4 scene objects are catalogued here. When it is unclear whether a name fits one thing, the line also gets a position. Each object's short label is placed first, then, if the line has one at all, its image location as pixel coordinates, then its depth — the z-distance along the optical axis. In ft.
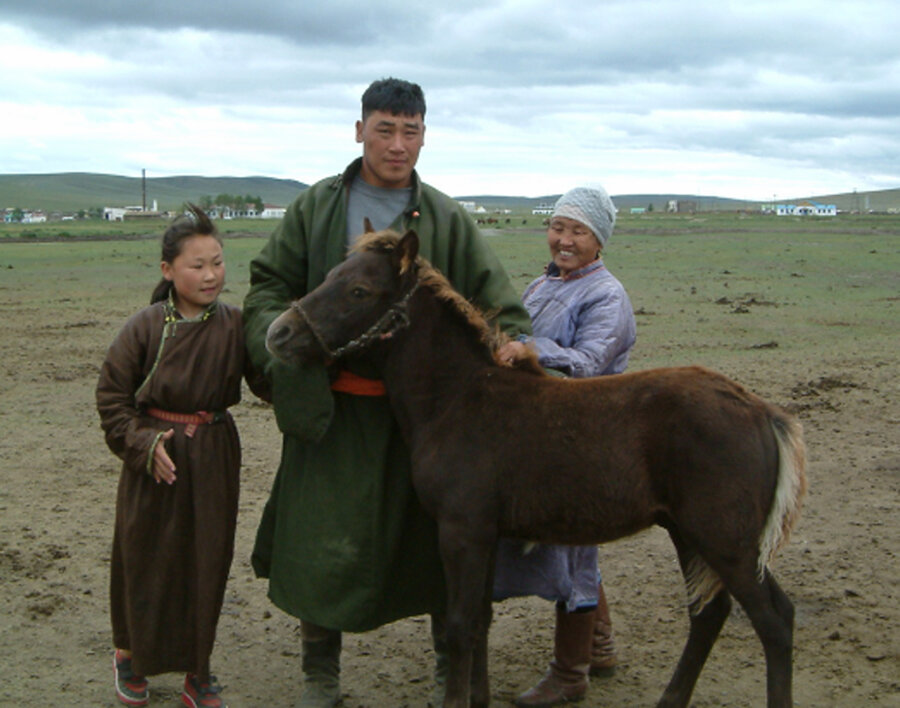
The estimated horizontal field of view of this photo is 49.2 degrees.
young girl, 13.84
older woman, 14.26
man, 13.83
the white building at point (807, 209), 419.21
